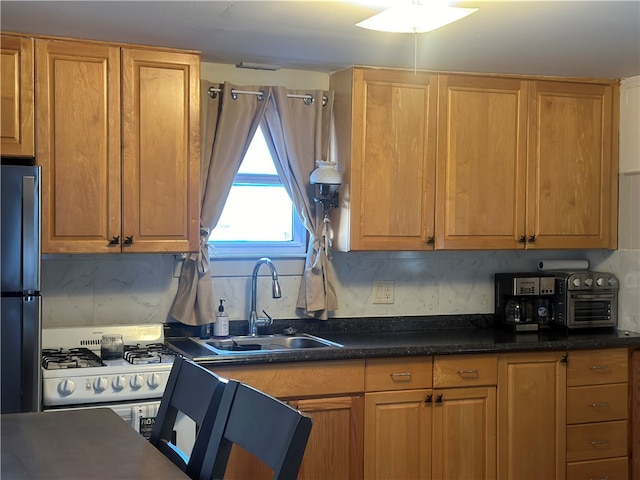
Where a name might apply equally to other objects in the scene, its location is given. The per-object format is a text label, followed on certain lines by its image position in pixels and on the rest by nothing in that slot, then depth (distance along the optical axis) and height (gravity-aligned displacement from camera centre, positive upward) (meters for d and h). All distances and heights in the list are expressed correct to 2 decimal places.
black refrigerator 3.01 -0.25
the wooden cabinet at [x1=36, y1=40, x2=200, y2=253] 3.36 +0.31
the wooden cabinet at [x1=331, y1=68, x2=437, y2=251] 3.92 +0.32
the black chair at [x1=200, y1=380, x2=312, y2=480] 1.59 -0.43
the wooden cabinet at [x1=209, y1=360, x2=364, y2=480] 3.50 -0.81
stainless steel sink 3.87 -0.57
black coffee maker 4.32 -0.40
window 4.09 +0.04
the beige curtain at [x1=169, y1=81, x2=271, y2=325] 3.85 +0.26
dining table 1.81 -0.55
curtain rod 3.91 +0.62
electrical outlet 4.33 -0.35
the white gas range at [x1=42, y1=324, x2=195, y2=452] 3.14 -0.62
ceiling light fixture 2.65 +0.68
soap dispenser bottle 3.93 -0.49
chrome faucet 4.01 -0.37
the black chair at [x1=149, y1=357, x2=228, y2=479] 1.99 -0.46
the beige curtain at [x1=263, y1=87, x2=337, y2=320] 4.02 +0.31
